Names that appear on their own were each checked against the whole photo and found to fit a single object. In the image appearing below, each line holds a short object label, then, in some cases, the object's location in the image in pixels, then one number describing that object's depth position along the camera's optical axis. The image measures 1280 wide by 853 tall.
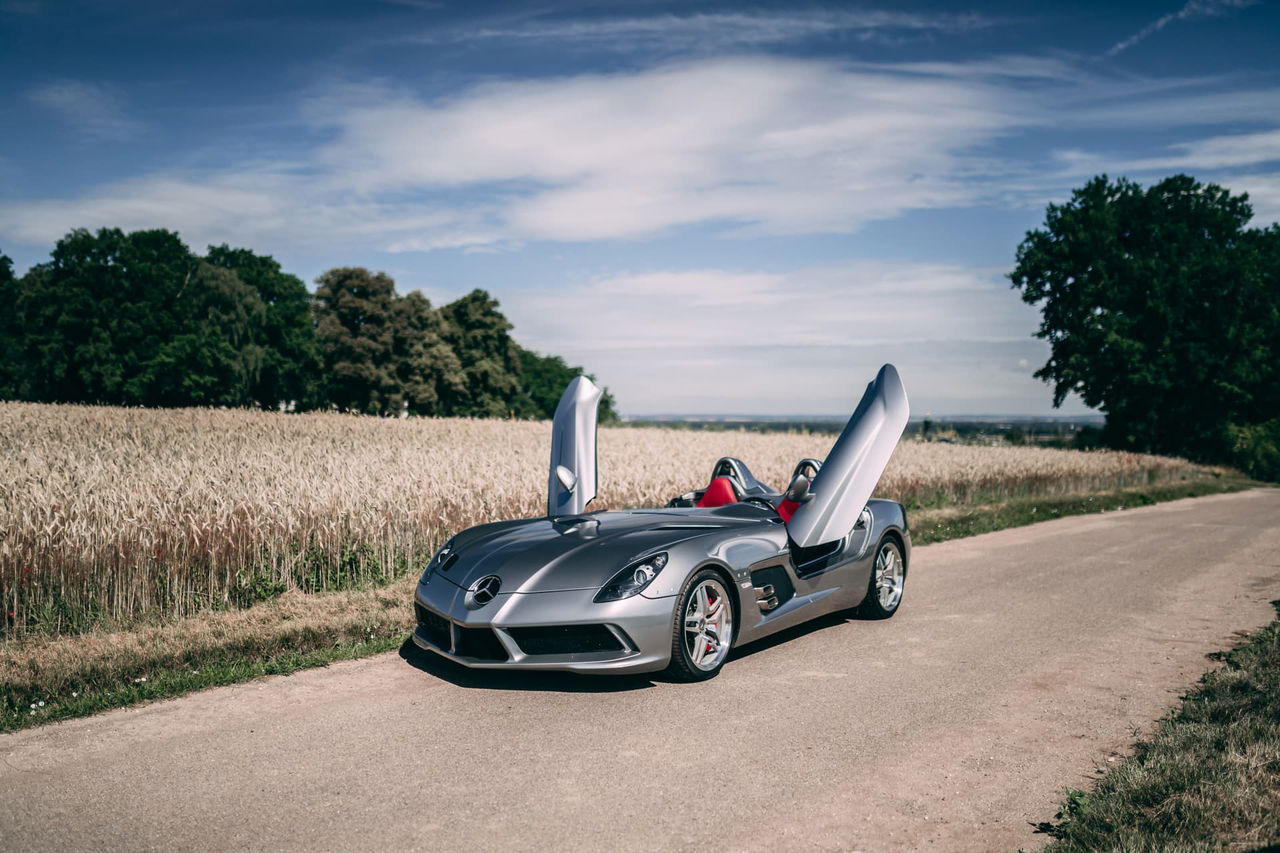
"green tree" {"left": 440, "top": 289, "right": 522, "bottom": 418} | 59.97
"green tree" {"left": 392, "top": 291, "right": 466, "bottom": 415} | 54.47
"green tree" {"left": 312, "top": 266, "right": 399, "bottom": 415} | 54.06
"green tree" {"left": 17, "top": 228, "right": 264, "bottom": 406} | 50.31
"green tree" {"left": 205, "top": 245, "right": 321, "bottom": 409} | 56.09
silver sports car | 5.36
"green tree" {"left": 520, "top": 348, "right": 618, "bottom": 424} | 91.25
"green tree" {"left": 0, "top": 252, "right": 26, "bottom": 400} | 55.44
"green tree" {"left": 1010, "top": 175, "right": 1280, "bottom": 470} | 45.12
